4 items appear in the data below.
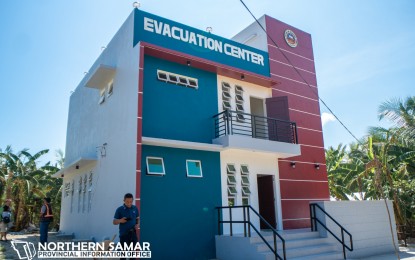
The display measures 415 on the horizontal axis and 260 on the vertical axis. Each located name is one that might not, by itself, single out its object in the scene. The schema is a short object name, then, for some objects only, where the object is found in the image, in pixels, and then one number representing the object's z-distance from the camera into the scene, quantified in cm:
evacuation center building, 987
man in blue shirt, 742
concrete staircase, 909
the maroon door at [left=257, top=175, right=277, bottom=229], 1250
